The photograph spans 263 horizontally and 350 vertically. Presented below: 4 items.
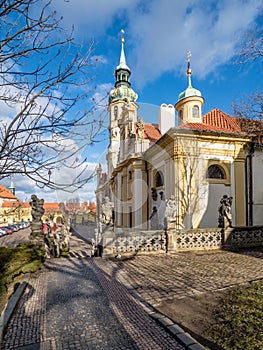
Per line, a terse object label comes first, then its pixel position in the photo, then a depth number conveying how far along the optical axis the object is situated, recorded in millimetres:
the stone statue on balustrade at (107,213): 10203
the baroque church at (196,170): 13984
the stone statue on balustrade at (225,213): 11344
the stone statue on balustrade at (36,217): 9898
